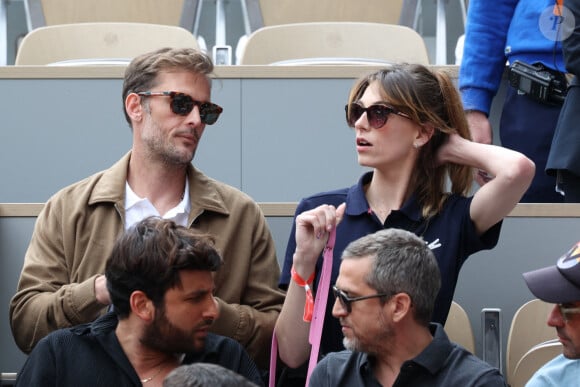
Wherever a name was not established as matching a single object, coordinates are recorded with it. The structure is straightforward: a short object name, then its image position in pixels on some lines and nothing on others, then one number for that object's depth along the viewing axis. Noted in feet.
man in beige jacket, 25.66
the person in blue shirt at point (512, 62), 34.09
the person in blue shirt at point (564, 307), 22.22
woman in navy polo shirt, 25.11
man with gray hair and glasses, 22.35
